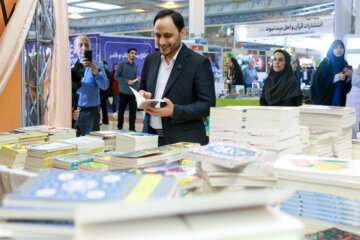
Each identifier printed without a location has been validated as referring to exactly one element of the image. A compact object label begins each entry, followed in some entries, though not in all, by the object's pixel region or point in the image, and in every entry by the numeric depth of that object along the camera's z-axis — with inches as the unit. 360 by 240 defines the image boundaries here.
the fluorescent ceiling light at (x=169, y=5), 597.9
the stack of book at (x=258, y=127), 69.2
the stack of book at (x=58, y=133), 101.7
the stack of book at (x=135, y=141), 81.7
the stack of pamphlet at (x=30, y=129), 104.8
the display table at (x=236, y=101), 242.2
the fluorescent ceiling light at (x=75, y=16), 703.7
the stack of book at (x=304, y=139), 81.8
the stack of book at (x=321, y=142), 89.4
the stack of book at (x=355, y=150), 114.0
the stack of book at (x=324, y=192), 48.1
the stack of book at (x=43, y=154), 77.4
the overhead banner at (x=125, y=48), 399.0
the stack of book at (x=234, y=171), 45.8
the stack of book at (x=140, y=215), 23.7
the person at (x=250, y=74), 367.8
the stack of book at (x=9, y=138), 91.7
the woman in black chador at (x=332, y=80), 225.6
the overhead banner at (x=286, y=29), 318.0
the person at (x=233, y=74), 301.4
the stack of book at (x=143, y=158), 61.1
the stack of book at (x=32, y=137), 95.3
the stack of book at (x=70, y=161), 72.2
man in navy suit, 93.1
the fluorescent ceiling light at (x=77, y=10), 632.9
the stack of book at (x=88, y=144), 87.0
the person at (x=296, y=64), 337.7
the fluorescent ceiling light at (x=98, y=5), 604.1
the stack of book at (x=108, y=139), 96.8
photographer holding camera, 173.6
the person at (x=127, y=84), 347.6
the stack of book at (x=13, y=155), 82.1
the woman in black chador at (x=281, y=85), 166.9
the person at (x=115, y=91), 403.0
